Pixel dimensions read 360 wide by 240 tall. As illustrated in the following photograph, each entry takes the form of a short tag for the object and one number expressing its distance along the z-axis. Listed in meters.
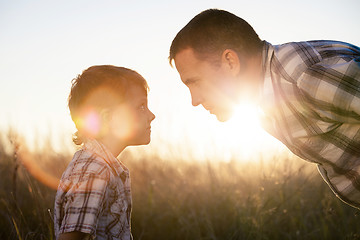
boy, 1.47
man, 1.41
